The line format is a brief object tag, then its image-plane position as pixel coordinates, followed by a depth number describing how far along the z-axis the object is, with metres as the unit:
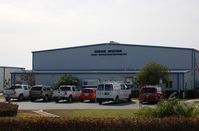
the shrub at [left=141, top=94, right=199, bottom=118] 18.50
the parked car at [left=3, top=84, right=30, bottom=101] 48.94
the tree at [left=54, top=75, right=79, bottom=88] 60.28
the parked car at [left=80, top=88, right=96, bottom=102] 47.22
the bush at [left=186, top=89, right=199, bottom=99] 58.31
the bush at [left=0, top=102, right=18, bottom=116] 22.05
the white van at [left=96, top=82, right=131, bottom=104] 42.25
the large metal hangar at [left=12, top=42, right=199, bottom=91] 62.31
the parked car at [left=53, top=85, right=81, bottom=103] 46.94
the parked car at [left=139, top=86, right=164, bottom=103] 43.34
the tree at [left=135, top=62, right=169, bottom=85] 55.53
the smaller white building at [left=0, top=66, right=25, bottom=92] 86.81
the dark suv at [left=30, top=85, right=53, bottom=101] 48.88
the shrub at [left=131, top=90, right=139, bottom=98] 57.35
